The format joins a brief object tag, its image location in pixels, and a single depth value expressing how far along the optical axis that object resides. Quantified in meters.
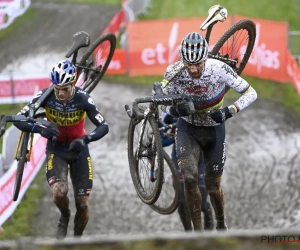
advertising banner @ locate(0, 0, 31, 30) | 30.76
